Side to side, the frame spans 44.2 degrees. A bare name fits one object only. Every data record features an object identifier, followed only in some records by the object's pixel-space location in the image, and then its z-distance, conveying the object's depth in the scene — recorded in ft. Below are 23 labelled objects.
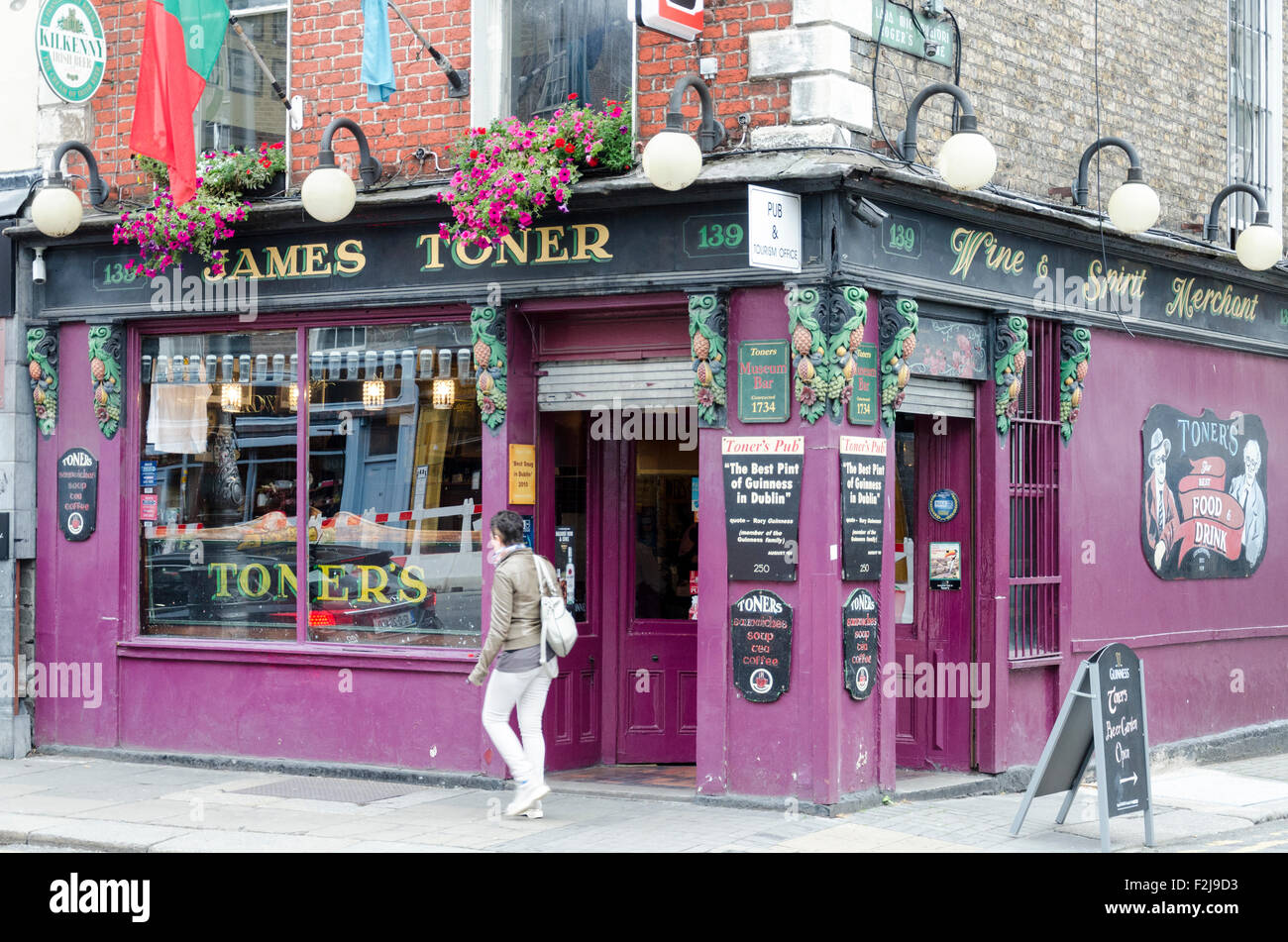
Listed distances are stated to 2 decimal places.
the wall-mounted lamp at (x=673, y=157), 30.37
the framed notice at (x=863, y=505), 32.09
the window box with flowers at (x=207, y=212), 37.35
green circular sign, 39.19
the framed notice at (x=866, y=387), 32.35
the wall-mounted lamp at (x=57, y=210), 38.47
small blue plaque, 36.88
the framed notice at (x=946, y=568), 36.83
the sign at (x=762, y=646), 32.01
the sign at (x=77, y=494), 40.24
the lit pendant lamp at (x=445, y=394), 36.70
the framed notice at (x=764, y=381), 32.04
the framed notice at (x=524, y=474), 35.63
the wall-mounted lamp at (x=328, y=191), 34.63
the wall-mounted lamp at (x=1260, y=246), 39.17
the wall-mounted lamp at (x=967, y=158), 31.60
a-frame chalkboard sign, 28.32
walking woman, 30.86
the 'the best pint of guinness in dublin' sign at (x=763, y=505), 32.01
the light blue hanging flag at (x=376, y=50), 34.71
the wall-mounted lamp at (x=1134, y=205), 35.63
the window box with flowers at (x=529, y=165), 33.12
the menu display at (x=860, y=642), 32.19
